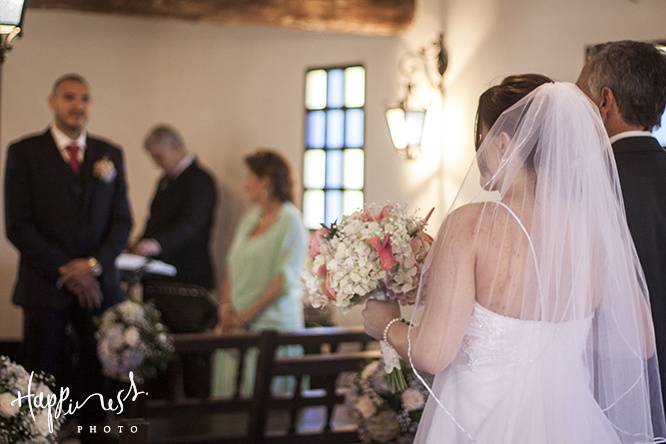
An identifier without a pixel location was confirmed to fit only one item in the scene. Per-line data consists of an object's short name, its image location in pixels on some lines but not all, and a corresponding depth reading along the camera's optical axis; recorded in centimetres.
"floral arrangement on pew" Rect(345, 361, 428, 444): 424
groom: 584
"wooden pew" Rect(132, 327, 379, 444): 512
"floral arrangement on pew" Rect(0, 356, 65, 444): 330
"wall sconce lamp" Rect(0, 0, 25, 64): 350
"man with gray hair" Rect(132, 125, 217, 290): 841
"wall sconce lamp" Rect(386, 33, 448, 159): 718
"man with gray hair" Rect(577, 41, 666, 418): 322
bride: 283
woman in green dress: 696
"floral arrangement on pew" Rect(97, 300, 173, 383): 566
